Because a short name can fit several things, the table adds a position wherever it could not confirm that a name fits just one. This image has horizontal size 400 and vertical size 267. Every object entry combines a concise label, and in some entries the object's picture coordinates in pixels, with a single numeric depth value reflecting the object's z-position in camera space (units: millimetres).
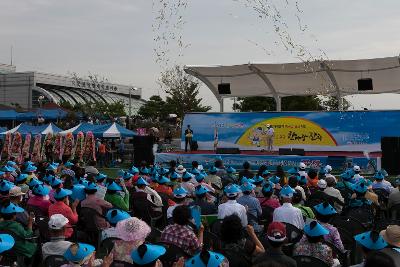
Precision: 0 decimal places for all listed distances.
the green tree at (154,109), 67731
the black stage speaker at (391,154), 20297
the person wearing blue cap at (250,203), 7637
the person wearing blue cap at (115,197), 8781
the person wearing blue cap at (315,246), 5191
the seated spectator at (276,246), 4538
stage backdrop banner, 25938
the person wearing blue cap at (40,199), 8297
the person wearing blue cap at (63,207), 7562
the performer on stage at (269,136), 28062
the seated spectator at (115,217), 5665
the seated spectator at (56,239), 5449
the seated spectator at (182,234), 5863
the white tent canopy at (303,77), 29094
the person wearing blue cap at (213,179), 11665
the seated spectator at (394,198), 9305
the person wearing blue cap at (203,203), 8586
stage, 23156
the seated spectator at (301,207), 7497
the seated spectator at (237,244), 5012
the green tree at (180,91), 63938
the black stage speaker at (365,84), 28922
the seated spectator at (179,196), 7547
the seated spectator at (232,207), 7213
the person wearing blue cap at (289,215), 6980
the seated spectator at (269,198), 8407
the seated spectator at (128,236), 5051
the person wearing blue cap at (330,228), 5953
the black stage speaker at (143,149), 24516
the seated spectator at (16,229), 6418
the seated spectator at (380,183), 10780
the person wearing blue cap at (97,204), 7902
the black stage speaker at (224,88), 33281
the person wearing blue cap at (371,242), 4375
